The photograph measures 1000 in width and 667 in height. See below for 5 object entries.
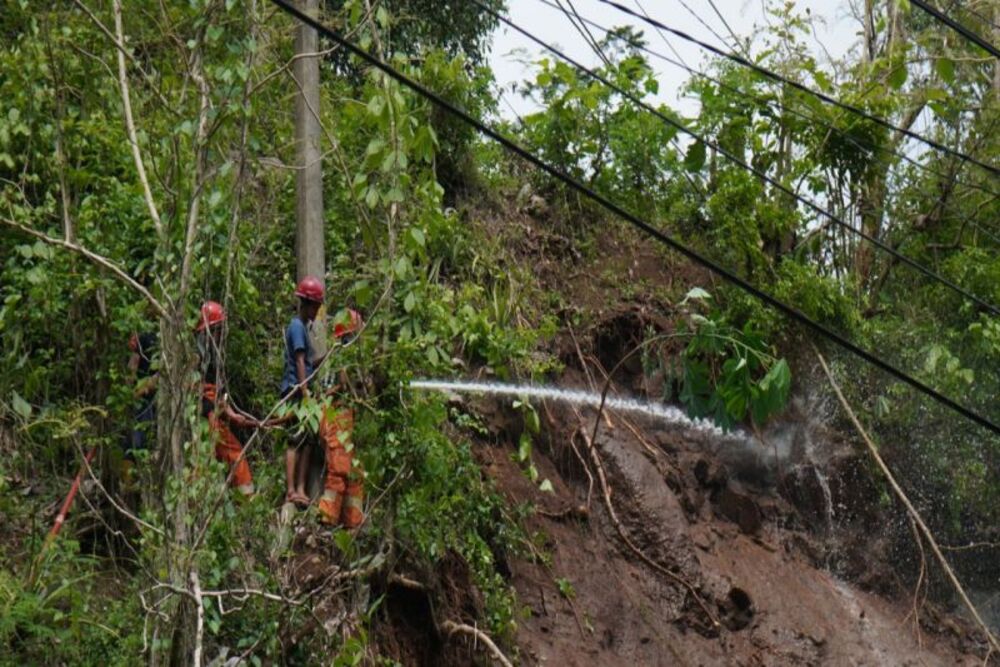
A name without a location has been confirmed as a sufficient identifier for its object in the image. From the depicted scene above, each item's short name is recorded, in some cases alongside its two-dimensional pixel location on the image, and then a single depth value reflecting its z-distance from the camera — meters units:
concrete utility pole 18.93
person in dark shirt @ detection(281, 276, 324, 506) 18.43
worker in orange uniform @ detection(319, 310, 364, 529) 17.95
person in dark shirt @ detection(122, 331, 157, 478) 17.96
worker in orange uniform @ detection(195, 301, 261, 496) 16.05
